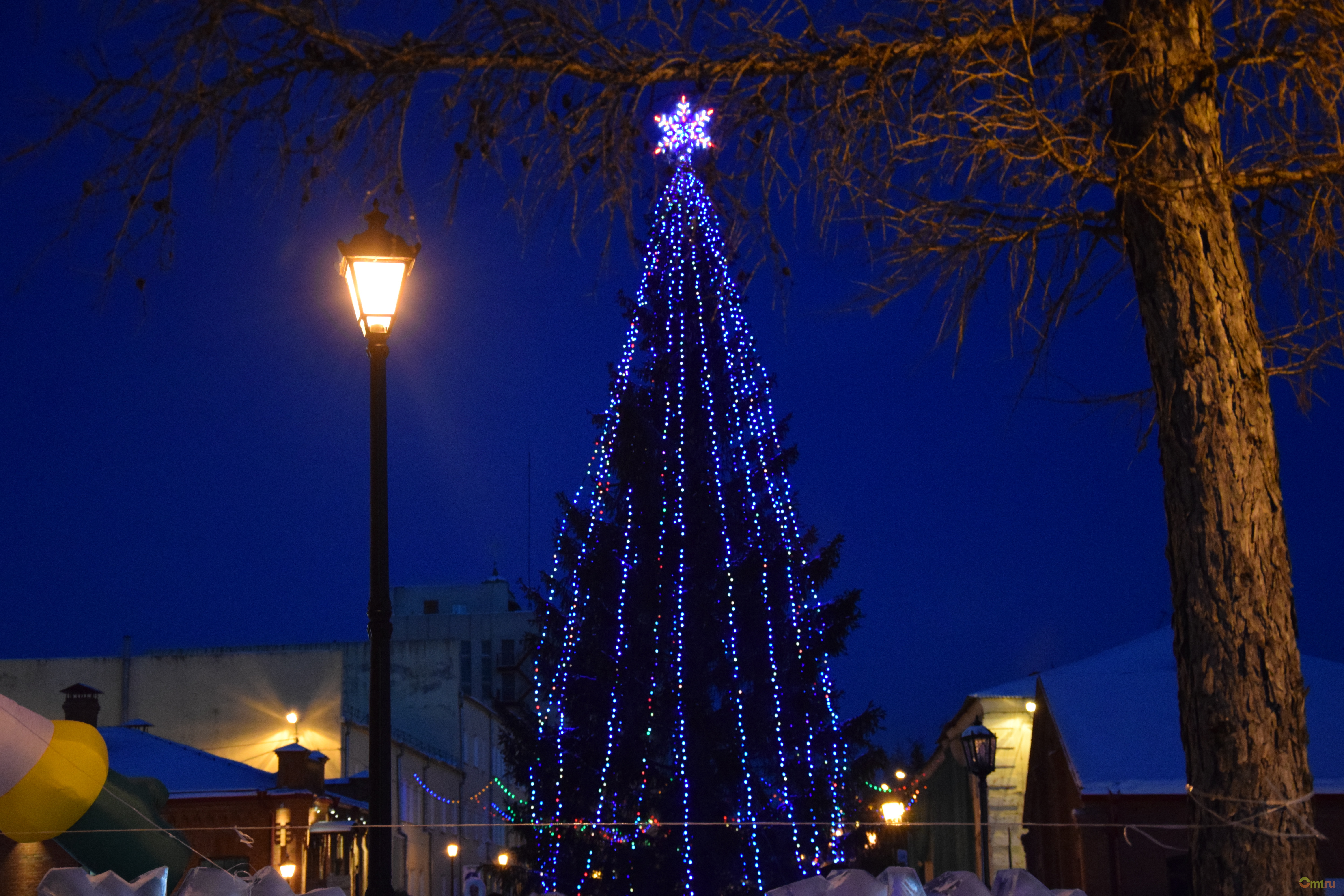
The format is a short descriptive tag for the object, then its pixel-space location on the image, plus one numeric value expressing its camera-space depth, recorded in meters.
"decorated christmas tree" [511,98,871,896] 16.95
